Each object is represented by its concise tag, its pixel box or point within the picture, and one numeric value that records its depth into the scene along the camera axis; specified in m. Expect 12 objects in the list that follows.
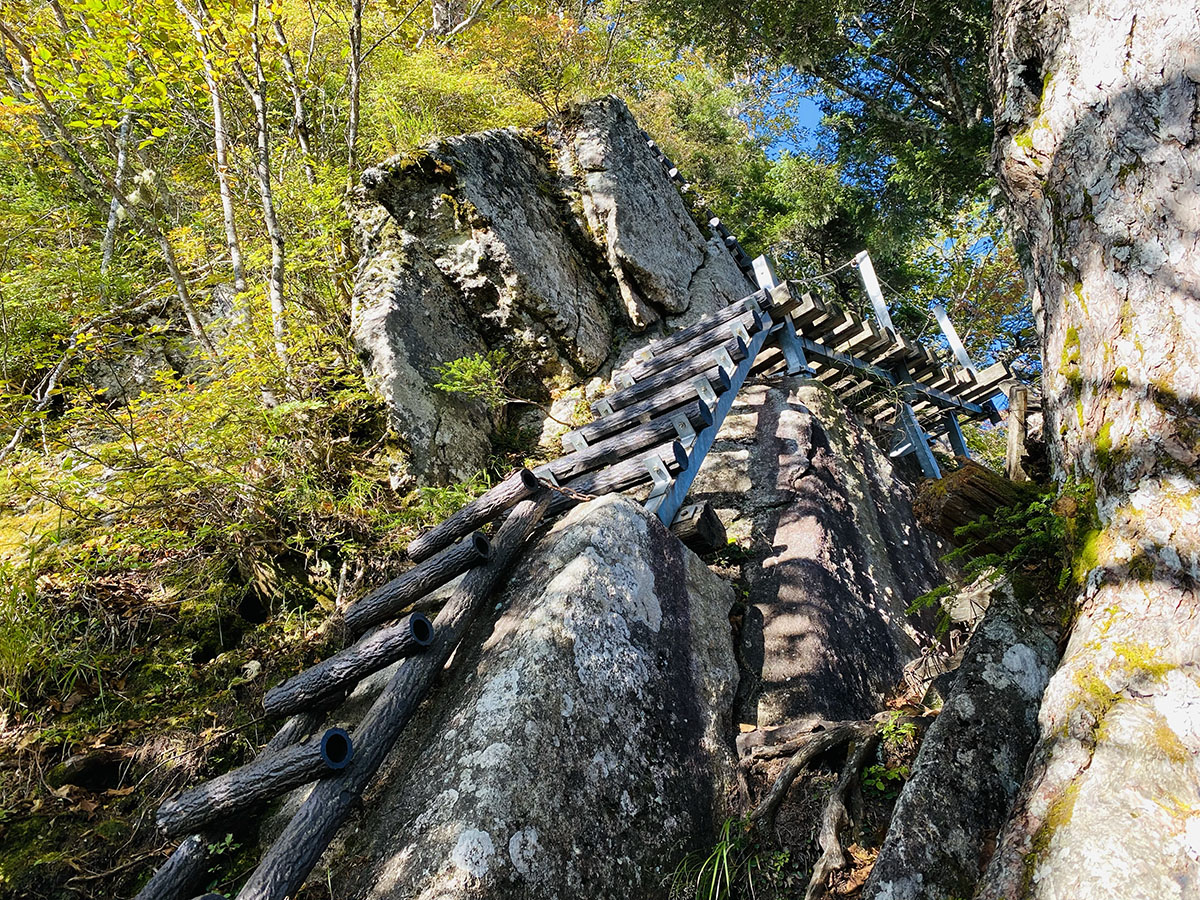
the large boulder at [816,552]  4.35
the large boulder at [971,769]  2.07
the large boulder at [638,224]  8.89
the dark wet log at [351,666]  3.35
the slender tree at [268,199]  5.95
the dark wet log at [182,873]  2.68
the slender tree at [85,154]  5.67
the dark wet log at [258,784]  2.81
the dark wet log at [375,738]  2.50
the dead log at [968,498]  2.90
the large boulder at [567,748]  2.64
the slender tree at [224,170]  6.14
